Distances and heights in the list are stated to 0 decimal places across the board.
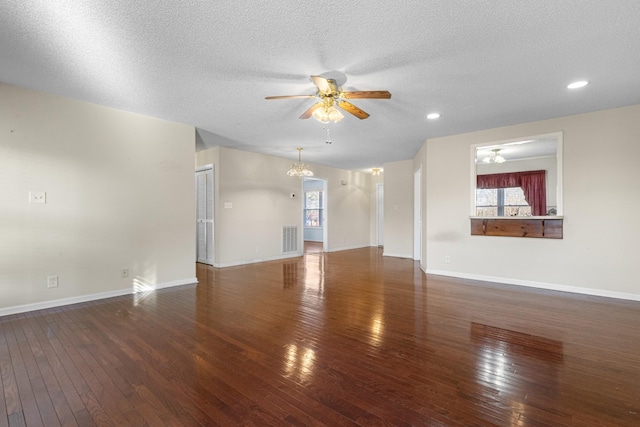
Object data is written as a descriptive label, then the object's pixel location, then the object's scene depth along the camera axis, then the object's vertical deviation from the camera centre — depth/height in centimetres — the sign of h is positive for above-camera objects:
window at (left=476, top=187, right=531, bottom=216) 469 +25
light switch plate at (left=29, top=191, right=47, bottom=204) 336 +22
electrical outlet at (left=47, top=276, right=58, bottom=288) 348 -81
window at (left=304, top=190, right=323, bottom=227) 1134 +33
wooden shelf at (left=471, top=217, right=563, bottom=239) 435 -16
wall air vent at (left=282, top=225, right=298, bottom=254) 750 -59
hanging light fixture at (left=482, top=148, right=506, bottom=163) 489 +102
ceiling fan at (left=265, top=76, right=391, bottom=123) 283 +123
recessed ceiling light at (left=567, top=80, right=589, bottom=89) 313 +147
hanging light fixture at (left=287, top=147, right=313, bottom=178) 636 +103
